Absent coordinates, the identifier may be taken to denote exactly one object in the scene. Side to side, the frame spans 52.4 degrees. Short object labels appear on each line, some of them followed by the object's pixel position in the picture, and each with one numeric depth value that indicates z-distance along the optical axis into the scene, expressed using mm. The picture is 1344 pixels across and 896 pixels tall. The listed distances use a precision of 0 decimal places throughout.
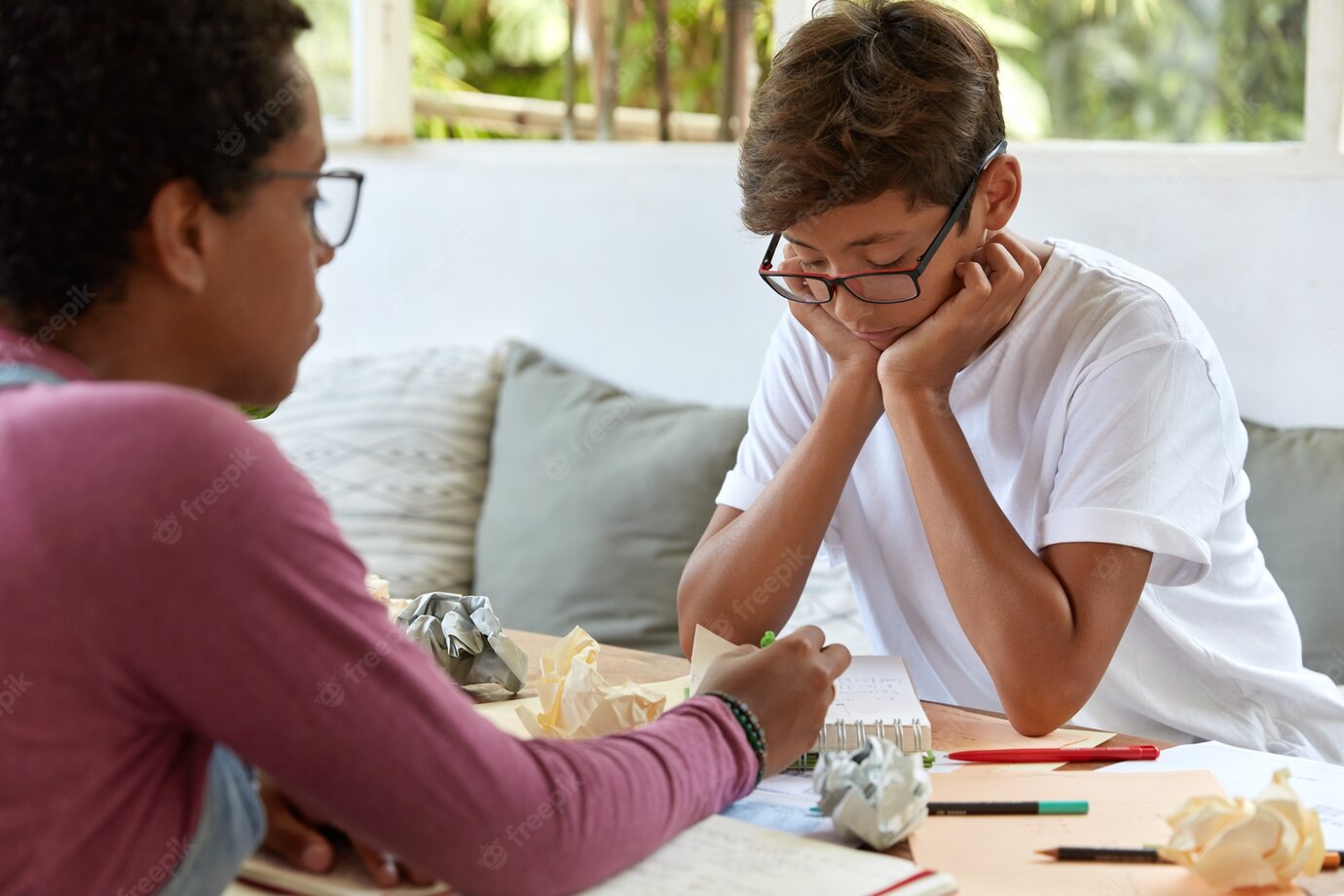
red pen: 1198
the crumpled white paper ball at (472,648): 1374
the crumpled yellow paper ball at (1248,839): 906
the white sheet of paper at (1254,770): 1090
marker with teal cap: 1054
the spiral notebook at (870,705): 1187
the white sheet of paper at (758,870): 895
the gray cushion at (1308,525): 2008
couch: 2547
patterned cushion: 2789
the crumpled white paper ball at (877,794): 973
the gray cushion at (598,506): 2543
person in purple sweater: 722
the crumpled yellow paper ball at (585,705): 1159
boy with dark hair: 1368
